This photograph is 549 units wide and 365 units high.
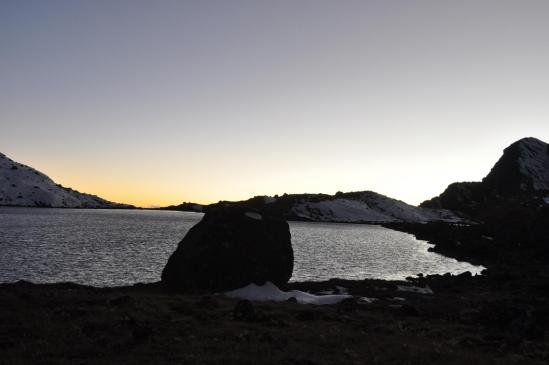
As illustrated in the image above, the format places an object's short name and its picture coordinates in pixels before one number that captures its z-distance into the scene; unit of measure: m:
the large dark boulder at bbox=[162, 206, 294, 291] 41.31
